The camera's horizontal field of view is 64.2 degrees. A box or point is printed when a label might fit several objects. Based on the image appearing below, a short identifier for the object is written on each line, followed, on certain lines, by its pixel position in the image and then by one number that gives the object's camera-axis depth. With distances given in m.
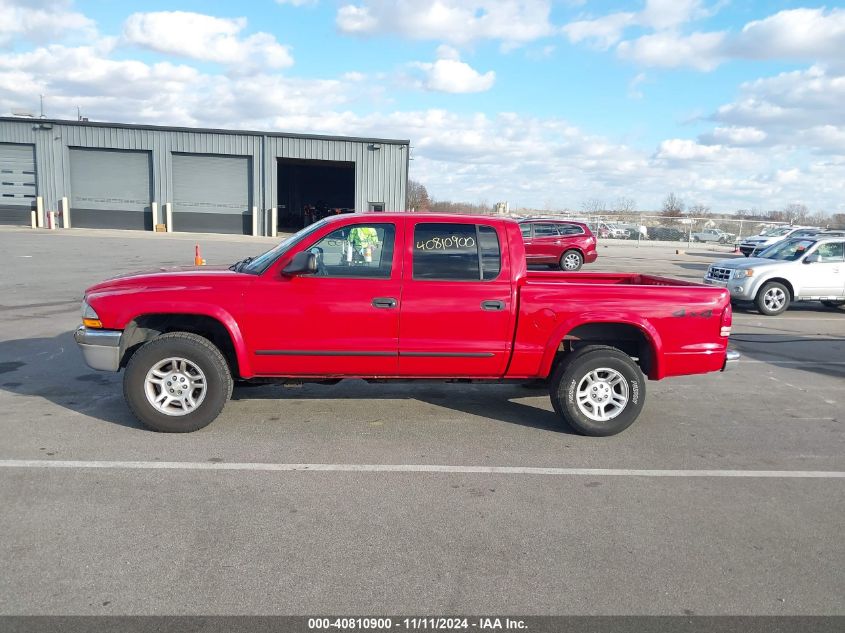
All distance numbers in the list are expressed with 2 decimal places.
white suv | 13.15
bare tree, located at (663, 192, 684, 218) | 74.08
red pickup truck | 5.52
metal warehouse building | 36.03
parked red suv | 22.09
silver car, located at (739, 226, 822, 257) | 28.91
